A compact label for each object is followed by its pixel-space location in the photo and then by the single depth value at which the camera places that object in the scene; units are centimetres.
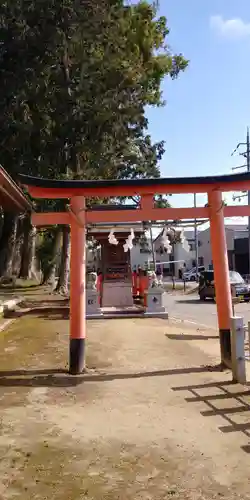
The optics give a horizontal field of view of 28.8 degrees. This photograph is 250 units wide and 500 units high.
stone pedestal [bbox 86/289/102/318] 1612
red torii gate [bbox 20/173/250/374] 847
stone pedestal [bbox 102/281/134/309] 1814
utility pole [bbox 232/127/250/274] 4075
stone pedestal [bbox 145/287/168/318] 1647
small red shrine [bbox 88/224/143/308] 1789
